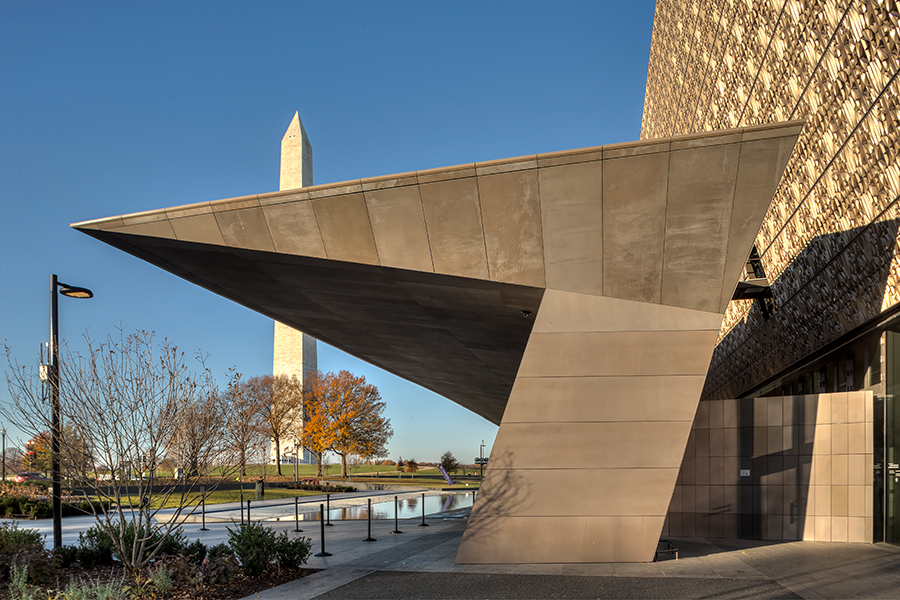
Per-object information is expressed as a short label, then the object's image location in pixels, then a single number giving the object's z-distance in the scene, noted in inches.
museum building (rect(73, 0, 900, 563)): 434.3
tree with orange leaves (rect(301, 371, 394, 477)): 1959.9
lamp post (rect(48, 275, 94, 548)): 422.3
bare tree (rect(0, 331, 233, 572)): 398.9
